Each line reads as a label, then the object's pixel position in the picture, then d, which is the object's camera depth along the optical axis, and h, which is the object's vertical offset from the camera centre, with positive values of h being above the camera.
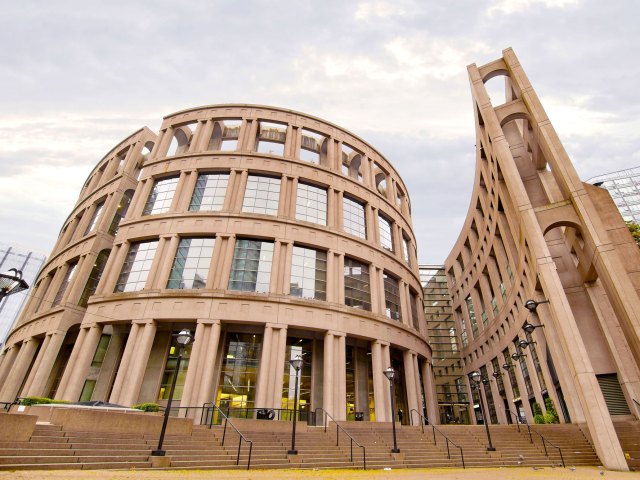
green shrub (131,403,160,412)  16.98 +0.83
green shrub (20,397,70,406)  16.38 +0.94
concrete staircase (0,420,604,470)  10.60 -0.63
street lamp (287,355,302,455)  15.43 +2.63
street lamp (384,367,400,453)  16.54 +2.54
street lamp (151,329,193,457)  11.32 +0.73
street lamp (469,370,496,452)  16.34 +1.42
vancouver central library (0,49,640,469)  18.56 +9.17
